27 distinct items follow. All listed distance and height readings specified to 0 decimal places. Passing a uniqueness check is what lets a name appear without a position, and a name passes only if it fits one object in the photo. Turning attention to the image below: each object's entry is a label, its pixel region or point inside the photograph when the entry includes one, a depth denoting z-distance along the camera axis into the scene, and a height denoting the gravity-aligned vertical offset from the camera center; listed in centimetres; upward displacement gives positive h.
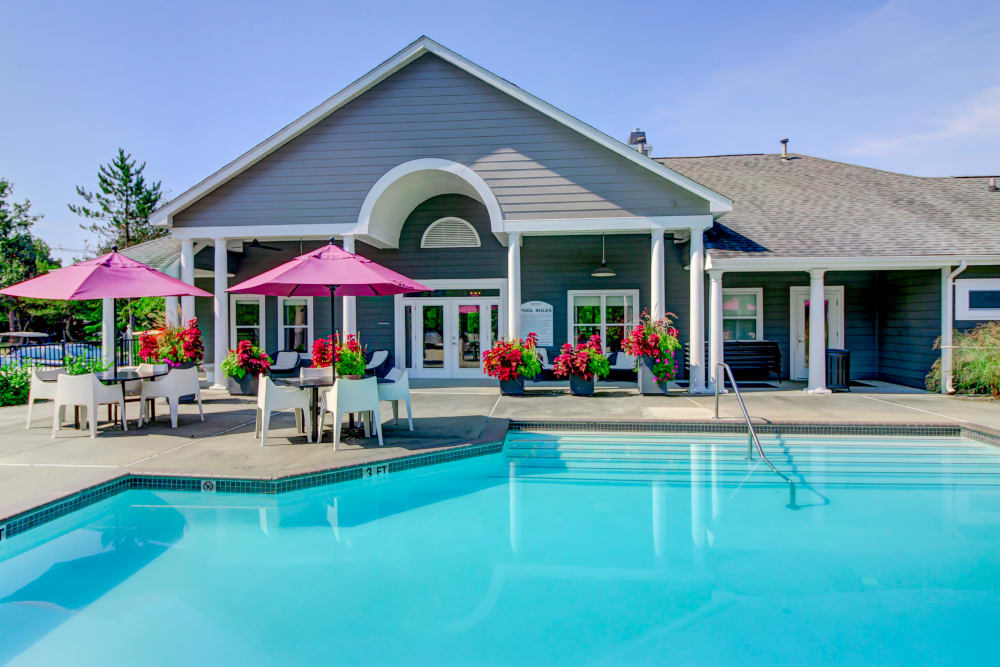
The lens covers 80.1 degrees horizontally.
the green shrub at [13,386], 985 -90
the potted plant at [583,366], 1018 -64
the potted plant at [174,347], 1003 -27
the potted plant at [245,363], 1028 -56
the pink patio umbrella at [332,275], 644 +61
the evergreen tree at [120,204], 3428 +745
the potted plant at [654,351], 1016 -39
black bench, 1282 -60
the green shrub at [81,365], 980 -58
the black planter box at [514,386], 1047 -100
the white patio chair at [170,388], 765 -75
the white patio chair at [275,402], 663 -81
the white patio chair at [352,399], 647 -76
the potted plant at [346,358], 705 -33
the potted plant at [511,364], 1026 -60
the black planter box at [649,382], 1034 -93
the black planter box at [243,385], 1068 -98
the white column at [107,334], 1109 -6
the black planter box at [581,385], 1031 -98
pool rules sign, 1308 +20
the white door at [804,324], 1295 +8
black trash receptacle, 1083 -79
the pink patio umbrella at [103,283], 671 +58
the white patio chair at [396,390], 731 -75
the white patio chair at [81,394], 705 -75
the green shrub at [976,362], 986 -60
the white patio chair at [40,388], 752 -71
